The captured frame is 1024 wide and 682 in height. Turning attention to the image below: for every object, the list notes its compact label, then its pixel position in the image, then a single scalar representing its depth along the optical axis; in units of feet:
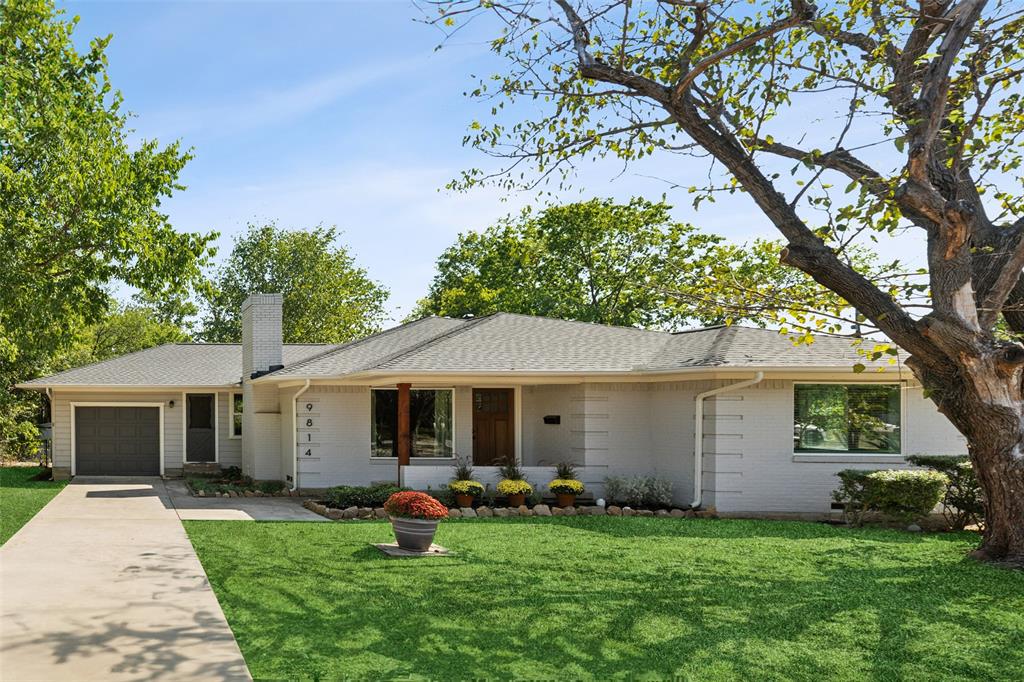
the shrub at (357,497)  49.42
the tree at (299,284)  154.51
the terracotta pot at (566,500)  51.39
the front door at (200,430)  78.74
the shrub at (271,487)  60.95
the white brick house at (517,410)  49.11
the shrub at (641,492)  51.75
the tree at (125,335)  132.46
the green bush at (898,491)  42.32
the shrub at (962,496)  42.70
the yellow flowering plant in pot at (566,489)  51.24
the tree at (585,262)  118.52
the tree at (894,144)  30.86
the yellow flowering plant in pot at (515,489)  50.67
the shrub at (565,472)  52.71
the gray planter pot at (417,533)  35.06
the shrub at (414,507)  35.17
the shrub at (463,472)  52.60
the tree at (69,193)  51.52
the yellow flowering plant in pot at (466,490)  50.83
